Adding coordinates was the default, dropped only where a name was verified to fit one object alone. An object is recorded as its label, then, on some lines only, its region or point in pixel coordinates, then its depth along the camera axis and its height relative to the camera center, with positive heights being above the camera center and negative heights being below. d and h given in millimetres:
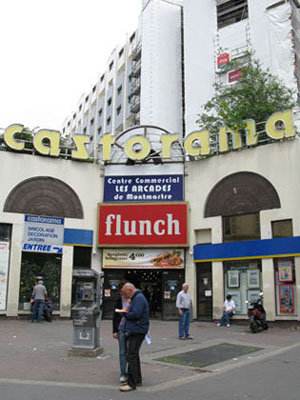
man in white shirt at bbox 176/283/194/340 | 13234 -702
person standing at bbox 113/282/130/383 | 7527 -837
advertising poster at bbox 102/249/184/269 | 19688 +1365
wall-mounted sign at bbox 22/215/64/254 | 19094 +2357
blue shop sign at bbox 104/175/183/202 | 20438 +4693
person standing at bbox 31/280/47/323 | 17062 -404
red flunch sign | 19719 +2898
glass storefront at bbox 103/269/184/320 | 19531 +94
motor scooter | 14969 -924
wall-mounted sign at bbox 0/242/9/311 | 18375 +688
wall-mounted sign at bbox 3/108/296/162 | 18719 +6762
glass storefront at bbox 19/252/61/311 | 18781 +589
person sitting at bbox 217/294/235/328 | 17359 -837
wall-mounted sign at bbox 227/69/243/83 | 35875 +17690
